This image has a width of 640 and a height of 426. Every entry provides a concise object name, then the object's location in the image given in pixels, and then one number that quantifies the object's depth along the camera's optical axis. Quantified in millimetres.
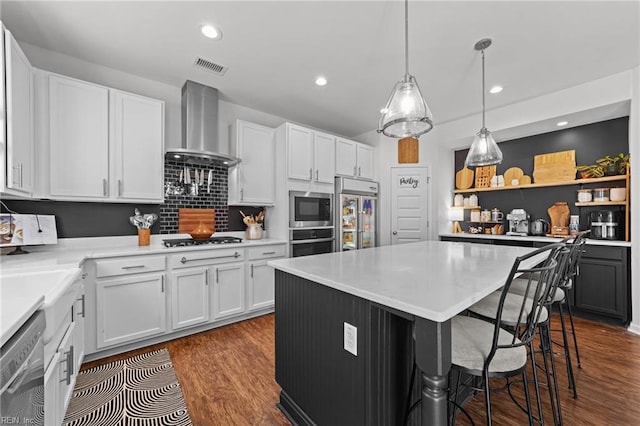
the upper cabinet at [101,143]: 2271
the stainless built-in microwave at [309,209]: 3543
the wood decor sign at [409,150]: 4496
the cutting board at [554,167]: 3561
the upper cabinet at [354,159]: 4172
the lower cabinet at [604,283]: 2855
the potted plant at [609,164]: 3156
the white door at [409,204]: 4508
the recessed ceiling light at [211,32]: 2145
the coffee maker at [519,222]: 3928
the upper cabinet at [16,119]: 1717
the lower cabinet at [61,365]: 1179
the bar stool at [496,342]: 1058
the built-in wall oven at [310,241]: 3525
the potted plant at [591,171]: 3264
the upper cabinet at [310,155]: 3578
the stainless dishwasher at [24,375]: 749
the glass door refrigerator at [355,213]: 4074
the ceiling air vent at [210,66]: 2634
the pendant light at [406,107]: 1619
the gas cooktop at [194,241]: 2735
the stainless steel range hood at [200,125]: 3002
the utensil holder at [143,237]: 2779
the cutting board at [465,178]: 4574
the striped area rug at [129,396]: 1602
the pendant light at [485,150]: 2484
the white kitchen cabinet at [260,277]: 3094
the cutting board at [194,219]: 3178
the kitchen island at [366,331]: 961
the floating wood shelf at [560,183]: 3106
